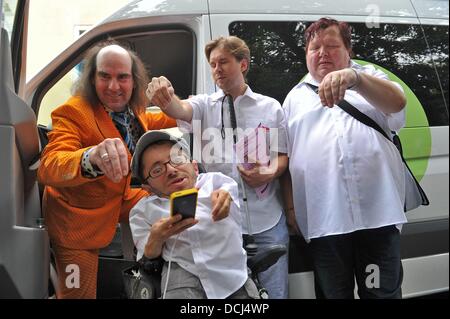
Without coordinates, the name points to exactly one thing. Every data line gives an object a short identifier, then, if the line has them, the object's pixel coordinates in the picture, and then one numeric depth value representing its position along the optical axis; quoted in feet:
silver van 4.94
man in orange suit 4.94
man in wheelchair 4.84
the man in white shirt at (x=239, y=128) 5.21
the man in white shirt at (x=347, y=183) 5.32
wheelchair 4.85
